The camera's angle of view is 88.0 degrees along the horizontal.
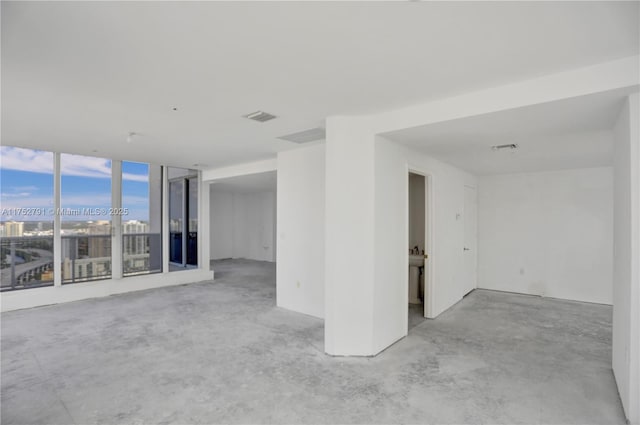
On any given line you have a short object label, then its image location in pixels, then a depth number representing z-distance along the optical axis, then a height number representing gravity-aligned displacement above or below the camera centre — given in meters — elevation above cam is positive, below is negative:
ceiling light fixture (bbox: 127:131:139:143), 4.32 +1.03
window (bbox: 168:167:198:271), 7.59 -0.17
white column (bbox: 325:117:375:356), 3.45 -0.29
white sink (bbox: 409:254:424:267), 5.54 -0.80
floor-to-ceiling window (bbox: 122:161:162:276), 6.51 -0.11
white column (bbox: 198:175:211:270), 7.55 -0.29
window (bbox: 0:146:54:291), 5.23 -0.09
